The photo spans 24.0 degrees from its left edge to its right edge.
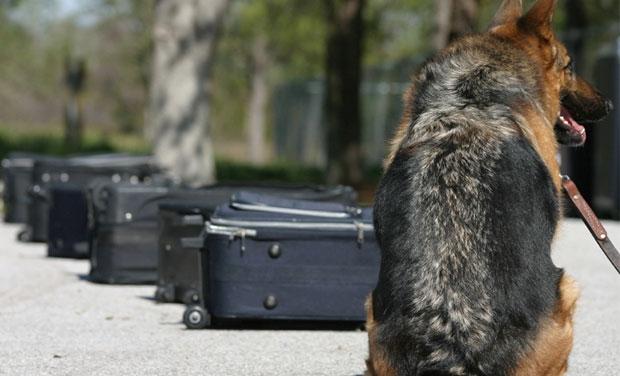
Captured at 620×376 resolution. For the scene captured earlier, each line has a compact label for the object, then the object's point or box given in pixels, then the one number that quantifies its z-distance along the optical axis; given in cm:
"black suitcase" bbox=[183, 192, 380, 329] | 910
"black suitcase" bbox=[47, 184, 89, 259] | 1337
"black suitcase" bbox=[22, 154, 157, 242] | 1480
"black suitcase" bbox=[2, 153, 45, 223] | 1711
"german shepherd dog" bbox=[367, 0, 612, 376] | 514
